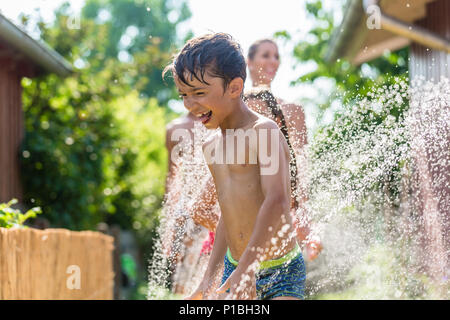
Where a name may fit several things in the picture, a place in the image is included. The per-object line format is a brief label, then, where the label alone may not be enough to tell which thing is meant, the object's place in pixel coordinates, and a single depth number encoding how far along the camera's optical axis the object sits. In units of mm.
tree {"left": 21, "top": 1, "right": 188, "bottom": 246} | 8602
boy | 2170
